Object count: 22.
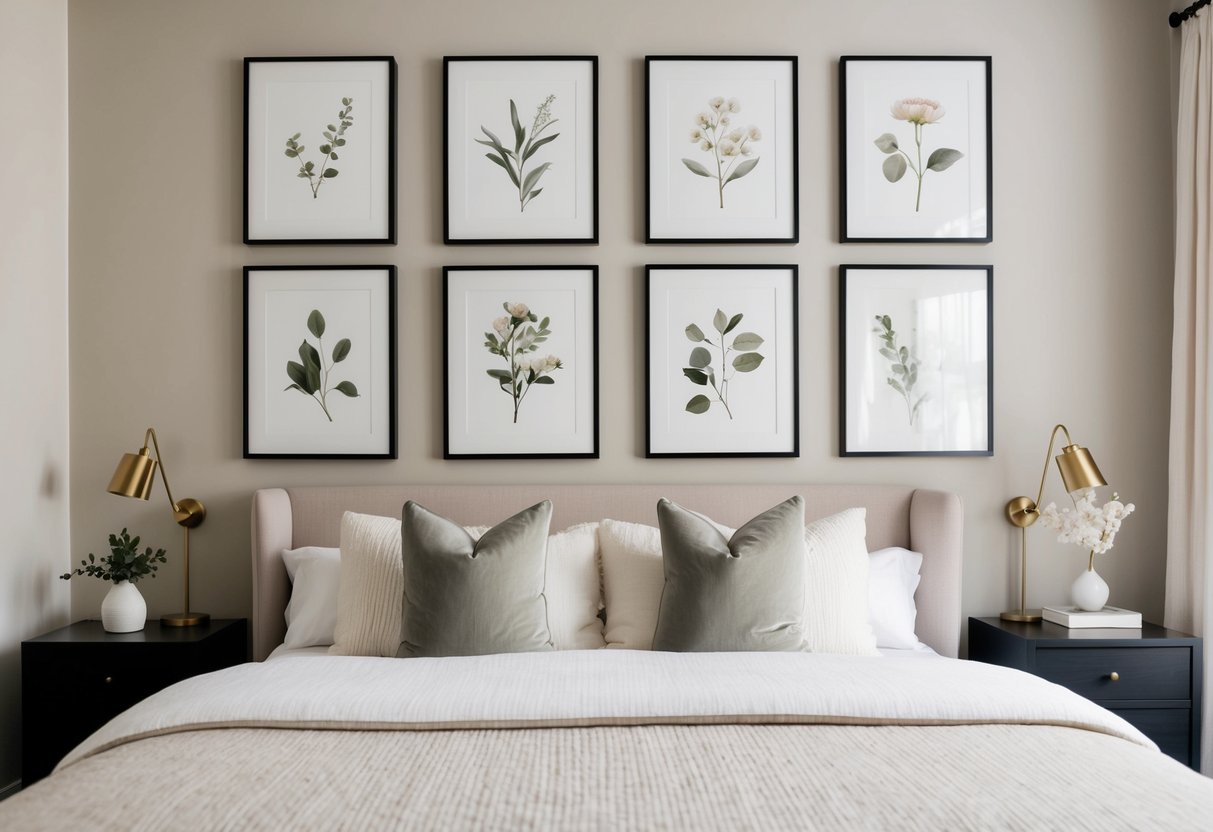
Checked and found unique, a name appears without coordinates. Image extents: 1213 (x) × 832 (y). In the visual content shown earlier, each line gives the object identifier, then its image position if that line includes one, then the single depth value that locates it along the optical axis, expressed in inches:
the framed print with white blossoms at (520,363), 117.4
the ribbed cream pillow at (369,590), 96.0
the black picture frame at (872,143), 118.5
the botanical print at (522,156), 118.0
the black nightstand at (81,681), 100.1
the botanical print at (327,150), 117.9
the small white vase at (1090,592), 108.7
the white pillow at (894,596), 104.1
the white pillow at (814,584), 95.7
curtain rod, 114.9
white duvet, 64.8
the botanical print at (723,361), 118.0
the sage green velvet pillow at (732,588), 88.7
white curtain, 110.4
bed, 49.0
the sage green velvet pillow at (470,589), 89.6
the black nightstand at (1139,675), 102.1
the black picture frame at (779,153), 117.9
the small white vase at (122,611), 106.2
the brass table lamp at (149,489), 107.7
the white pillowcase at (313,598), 103.3
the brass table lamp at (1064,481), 108.5
